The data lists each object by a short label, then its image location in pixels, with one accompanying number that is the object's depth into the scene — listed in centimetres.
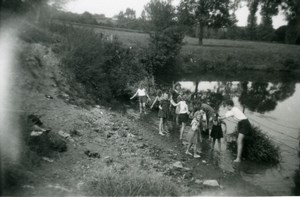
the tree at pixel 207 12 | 4307
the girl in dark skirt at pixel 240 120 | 1143
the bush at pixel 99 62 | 1731
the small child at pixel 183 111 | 1296
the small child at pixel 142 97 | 1750
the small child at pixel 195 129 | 1162
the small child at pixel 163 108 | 1410
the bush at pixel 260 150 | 1224
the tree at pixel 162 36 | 3150
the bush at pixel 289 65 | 4725
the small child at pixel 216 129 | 1246
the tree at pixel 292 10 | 4000
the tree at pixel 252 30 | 7345
